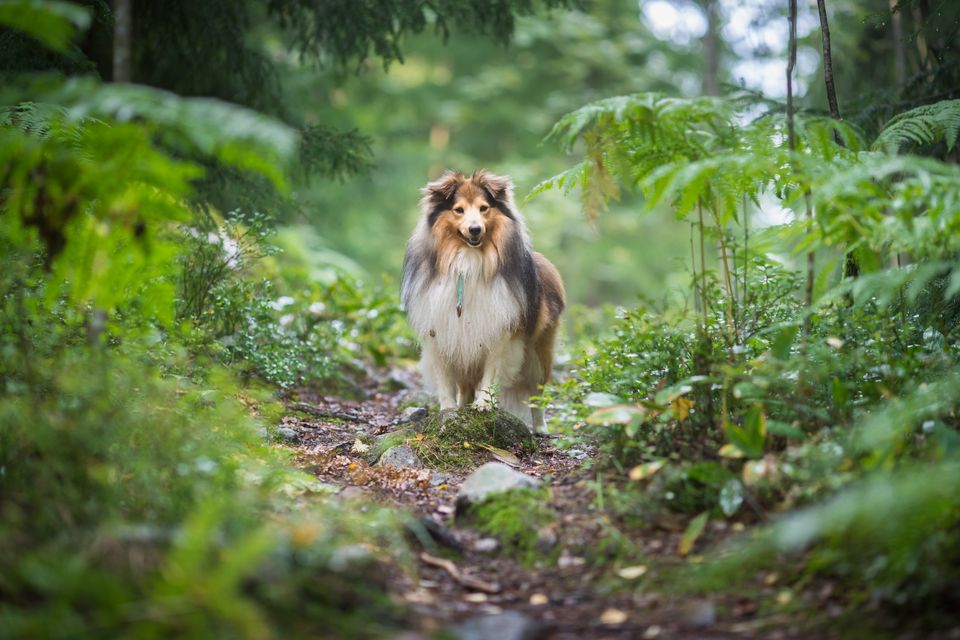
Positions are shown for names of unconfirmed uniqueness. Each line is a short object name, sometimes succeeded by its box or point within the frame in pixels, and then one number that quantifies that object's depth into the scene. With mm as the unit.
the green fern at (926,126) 4547
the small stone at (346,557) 2745
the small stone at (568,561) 3455
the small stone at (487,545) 3620
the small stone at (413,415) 6258
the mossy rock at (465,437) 5055
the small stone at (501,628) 2666
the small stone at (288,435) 5184
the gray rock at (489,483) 3900
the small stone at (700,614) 2848
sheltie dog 6164
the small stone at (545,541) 3551
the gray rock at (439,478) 4660
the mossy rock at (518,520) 3574
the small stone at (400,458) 4891
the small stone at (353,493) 3987
